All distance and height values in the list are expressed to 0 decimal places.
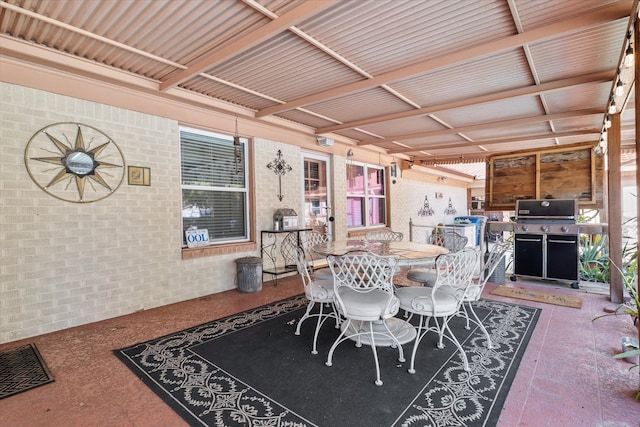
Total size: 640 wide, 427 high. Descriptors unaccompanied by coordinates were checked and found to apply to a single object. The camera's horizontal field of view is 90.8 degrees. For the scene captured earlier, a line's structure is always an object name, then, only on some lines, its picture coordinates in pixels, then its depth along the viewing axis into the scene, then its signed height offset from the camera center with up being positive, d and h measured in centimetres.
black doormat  229 -122
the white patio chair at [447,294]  254 -76
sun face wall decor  321 +58
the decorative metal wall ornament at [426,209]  1039 -3
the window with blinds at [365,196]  756 +36
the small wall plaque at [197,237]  450 -36
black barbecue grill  488 -54
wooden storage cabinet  552 +55
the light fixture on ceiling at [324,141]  629 +139
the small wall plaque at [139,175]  387 +48
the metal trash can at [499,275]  517 -111
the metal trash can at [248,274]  475 -95
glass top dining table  285 -43
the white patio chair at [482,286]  285 -75
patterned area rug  195 -125
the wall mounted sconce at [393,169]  827 +106
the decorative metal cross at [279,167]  554 +80
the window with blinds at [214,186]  458 +42
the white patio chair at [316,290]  290 -74
